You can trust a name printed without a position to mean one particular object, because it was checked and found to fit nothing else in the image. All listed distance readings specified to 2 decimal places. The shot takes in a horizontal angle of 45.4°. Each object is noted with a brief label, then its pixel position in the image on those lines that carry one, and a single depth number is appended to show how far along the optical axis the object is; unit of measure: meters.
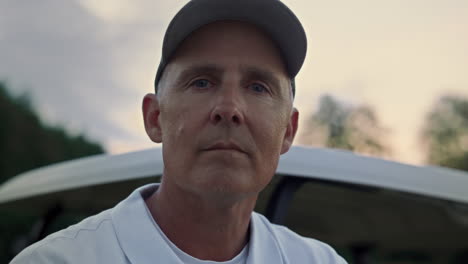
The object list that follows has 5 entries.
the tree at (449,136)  27.70
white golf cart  2.70
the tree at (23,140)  10.66
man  1.53
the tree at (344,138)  14.19
